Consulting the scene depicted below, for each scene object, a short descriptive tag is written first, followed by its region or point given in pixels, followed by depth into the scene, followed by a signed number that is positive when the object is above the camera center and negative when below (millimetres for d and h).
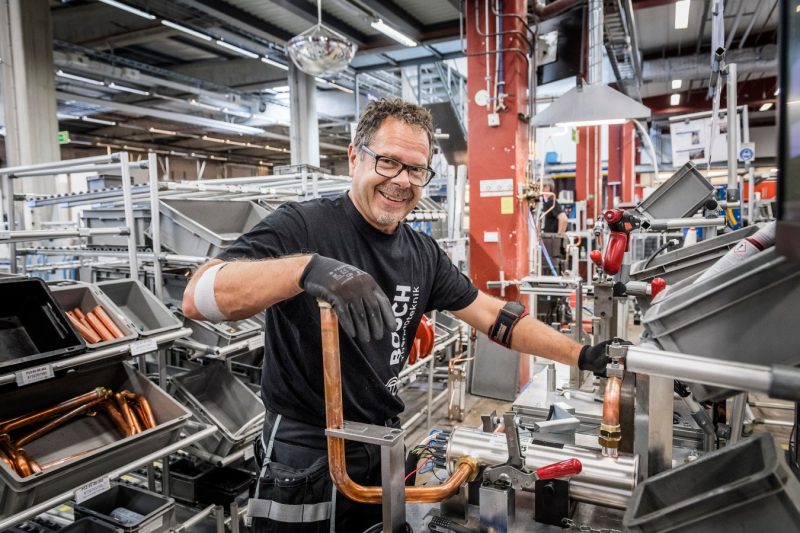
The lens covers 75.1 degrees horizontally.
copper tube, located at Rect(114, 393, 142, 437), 2400 -871
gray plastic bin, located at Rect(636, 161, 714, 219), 2502 +97
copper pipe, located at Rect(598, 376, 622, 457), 1068 -427
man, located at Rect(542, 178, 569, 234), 7844 -38
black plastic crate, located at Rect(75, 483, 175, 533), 2258 -1288
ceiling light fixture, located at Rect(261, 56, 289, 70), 8404 +2682
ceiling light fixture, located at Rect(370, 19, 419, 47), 6387 +2467
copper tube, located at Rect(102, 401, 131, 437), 2475 -901
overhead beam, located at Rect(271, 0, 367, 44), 5977 +2614
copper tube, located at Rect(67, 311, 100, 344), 2373 -463
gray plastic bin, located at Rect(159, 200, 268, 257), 2867 +33
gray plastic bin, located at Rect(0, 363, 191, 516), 1853 -896
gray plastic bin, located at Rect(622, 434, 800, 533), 691 -409
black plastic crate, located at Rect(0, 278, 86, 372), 2305 -408
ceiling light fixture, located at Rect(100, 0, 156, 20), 5820 +2518
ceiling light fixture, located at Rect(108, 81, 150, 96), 8508 +2348
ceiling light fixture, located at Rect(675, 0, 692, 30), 7359 +3082
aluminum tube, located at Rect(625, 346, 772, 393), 643 -199
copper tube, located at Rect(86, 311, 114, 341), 2404 -450
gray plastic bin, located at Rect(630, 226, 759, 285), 1754 -153
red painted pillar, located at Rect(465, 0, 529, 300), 4832 +508
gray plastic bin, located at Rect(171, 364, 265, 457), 2836 -1060
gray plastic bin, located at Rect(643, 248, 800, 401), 713 -145
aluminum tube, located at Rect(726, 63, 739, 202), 2696 +434
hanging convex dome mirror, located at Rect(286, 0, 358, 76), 4312 +1470
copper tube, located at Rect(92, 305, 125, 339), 2443 -434
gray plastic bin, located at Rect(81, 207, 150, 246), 3062 +68
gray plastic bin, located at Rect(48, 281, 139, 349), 2467 -341
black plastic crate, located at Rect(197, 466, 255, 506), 2918 -1464
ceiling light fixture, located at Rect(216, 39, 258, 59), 7565 +2703
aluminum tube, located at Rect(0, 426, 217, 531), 1801 -998
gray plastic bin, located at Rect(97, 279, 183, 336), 2781 -411
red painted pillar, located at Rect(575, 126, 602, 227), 9836 +932
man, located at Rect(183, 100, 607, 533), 1374 -262
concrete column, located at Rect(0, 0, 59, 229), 4723 +1403
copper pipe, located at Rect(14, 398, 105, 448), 2244 -873
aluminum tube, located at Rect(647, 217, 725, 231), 2196 -29
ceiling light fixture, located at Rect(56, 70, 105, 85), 7485 +2263
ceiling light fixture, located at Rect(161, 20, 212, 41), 6505 +2567
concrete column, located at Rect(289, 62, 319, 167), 8234 +1717
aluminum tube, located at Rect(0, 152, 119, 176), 2688 +364
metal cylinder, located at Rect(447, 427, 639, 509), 1028 -507
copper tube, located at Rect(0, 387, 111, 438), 2209 -811
